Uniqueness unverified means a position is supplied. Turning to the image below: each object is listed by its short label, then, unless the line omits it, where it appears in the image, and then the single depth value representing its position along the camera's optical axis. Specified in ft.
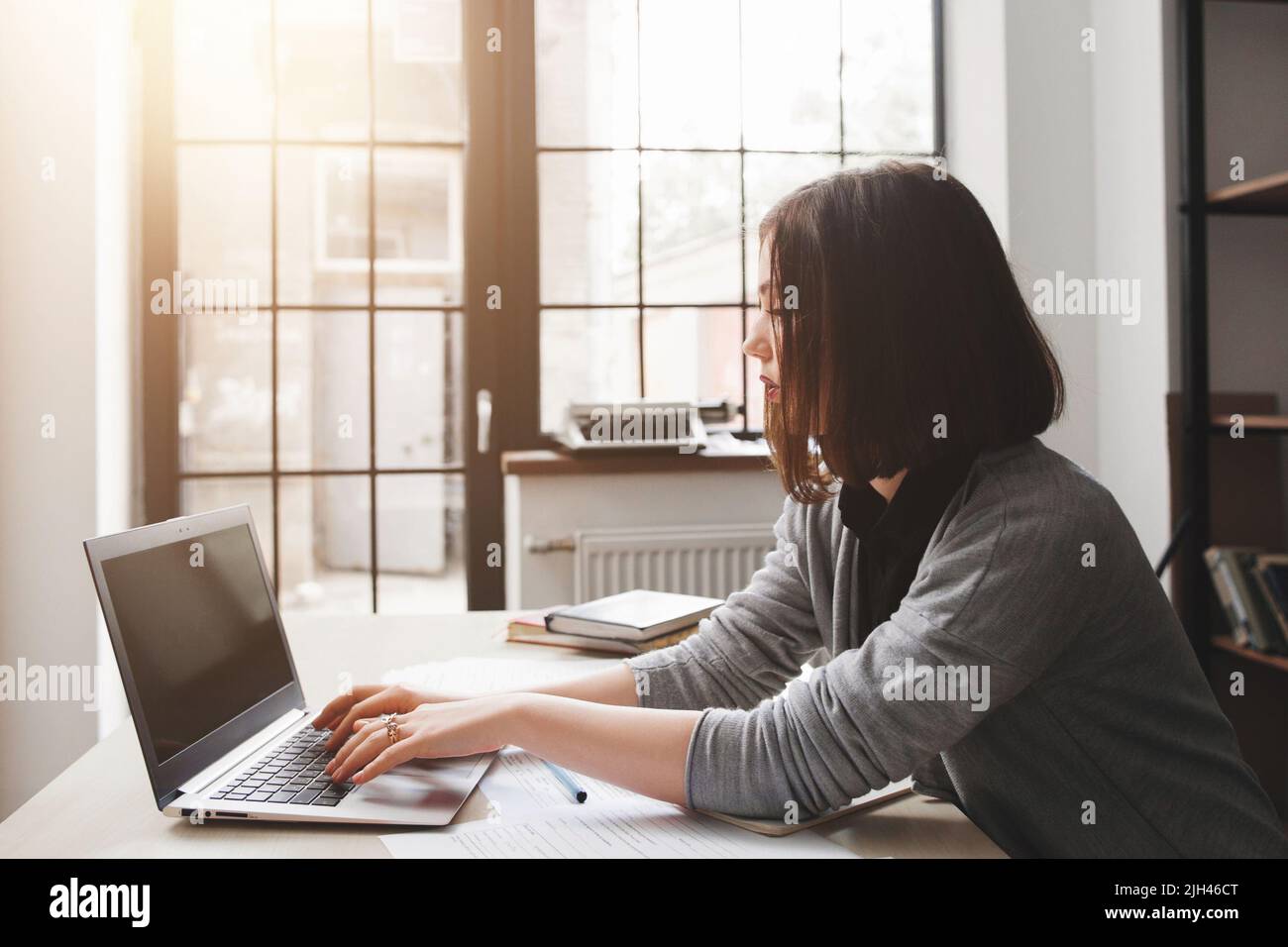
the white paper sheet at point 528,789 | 2.80
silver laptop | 2.67
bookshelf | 7.29
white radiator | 8.23
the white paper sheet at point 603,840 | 2.48
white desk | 2.53
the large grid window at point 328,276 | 8.63
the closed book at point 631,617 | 4.66
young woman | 2.67
